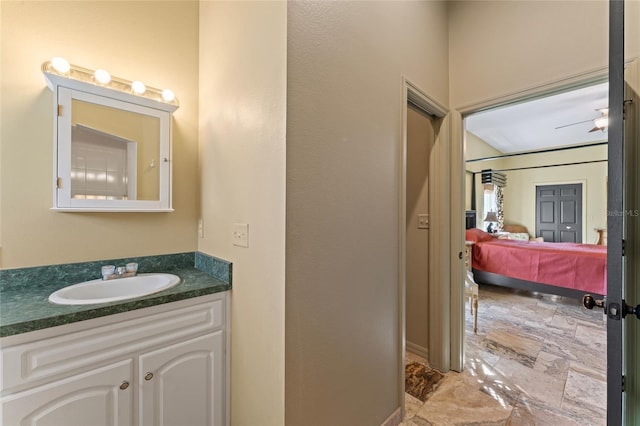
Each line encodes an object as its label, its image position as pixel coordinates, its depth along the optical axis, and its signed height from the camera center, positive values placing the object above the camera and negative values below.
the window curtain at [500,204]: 6.89 +0.26
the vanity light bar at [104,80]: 1.33 +0.74
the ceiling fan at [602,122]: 3.11 +1.11
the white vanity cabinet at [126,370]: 0.92 -0.65
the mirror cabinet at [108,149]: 1.35 +0.36
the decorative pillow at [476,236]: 4.48 -0.39
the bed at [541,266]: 3.31 -0.72
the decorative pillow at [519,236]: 6.35 -0.54
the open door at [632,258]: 0.94 -0.16
